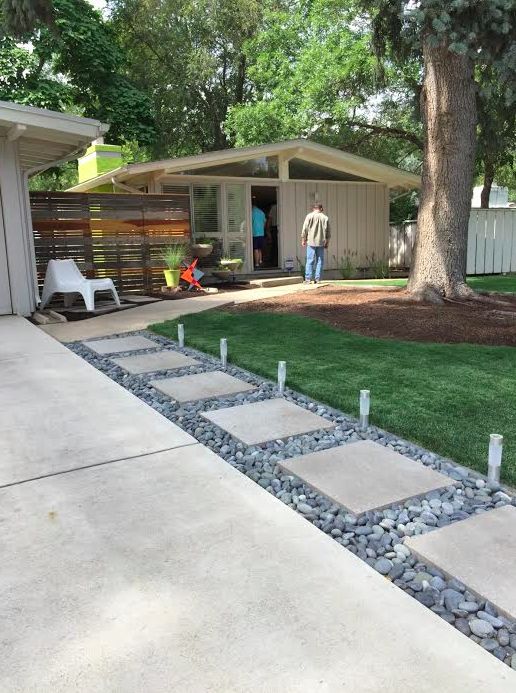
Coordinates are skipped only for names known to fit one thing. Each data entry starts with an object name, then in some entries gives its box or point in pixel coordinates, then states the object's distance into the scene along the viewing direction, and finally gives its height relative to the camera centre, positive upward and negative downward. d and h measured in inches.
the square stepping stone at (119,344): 229.6 -43.3
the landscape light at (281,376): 168.4 -40.9
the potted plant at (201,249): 464.8 -8.6
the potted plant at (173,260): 412.5 -15.2
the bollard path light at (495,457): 107.7 -42.5
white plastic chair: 330.0 -24.2
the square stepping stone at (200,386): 164.9 -44.5
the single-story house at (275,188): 489.7 +46.2
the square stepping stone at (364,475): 101.3 -46.2
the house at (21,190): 279.7 +28.7
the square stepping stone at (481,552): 75.4 -46.8
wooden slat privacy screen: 368.8 +6.1
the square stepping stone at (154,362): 197.9 -44.0
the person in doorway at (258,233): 537.8 +4.0
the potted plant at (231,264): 487.2 -22.0
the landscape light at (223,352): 203.0 -40.4
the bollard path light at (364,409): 138.7 -42.4
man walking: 448.5 +0.5
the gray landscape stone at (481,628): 68.7 -47.8
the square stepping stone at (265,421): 133.3 -45.6
